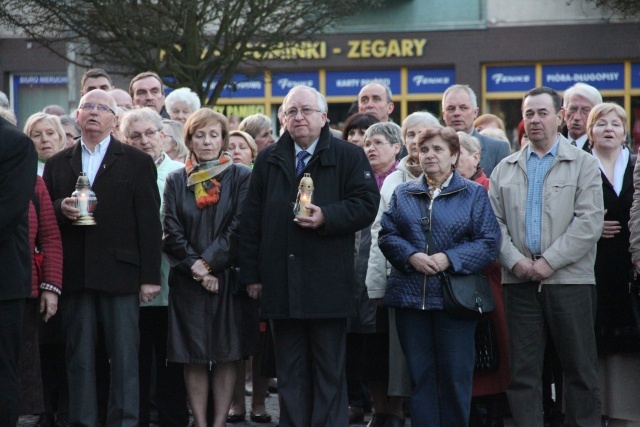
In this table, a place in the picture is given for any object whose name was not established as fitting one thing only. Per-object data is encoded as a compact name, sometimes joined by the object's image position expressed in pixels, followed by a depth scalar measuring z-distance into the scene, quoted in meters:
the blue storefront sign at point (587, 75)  38.05
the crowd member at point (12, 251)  9.62
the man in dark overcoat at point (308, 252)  11.26
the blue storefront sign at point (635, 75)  37.84
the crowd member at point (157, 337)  12.44
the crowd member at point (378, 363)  12.56
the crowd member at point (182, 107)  16.85
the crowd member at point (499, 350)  12.12
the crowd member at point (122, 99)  15.54
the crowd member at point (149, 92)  16.17
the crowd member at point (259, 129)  16.28
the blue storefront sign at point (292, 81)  40.03
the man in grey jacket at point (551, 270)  11.49
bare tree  24.95
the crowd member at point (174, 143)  14.58
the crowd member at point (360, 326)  12.53
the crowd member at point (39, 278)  11.22
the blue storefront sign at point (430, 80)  39.43
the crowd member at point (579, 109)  14.25
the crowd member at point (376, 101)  16.23
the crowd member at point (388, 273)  12.12
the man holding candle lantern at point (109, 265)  11.57
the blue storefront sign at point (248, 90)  39.44
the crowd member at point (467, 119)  14.92
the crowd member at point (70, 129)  15.36
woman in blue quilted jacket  11.23
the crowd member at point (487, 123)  19.35
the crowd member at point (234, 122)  21.19
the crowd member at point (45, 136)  13.78
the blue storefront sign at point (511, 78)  38.60
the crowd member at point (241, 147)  14.65
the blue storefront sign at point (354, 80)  39.69
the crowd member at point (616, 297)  12.22
